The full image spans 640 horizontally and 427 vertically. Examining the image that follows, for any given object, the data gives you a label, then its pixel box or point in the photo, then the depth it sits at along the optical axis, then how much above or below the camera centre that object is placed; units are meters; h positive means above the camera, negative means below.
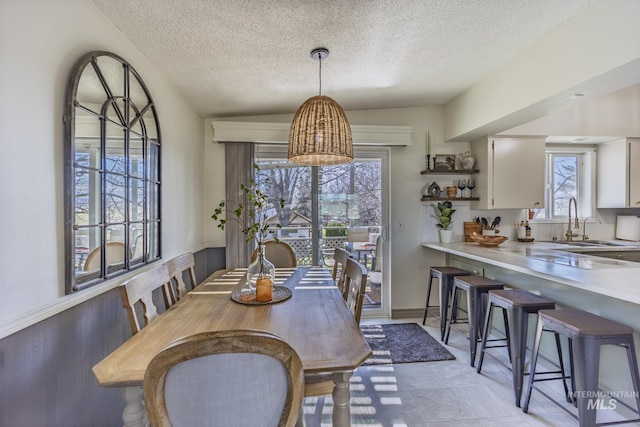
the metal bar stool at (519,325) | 1.99 -0.79
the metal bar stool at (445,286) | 2.98 -0.78
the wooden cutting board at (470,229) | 3.58 -0.25
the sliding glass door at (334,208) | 3.46 +0.00
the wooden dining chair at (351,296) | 1.43 -0.52
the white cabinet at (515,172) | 3.29 +0.39
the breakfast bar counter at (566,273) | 1.67 -0.41
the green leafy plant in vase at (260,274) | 1.75 -0.41
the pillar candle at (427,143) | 3.59 +0.76
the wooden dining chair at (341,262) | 2.06 -0.44
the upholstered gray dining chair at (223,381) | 0.71 -0.43
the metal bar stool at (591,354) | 1.53 -0.75
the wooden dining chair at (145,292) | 1.32 -0.41
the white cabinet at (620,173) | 3.38 +0.39
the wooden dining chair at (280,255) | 2.91 -0.46
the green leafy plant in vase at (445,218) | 3.49 -0.12
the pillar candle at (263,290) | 1.75 -0.48
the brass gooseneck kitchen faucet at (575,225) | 3.60 -0.22
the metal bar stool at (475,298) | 2.52 -0.77
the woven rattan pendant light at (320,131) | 1.85 +0.48
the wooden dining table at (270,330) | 1.03 -0.55
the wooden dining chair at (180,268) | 1.92 -0.41
